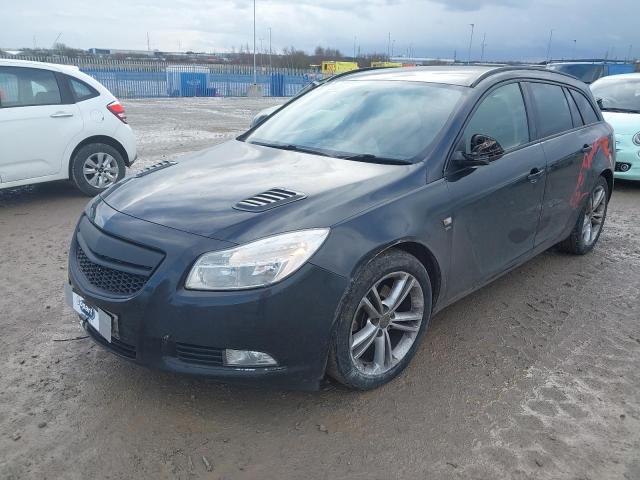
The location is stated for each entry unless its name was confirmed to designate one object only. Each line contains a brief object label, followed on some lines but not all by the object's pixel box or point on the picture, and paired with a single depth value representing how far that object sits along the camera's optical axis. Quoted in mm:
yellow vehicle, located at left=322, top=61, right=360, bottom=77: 35816
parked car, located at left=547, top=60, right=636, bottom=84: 18891
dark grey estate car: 2582
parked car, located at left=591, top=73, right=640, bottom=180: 7844
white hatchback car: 6441
